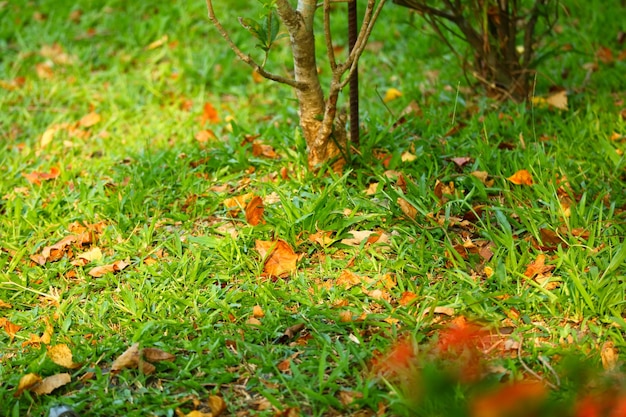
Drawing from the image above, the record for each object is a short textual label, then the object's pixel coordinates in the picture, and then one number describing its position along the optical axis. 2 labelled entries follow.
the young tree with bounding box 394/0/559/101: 6.87
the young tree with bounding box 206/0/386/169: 5.32
